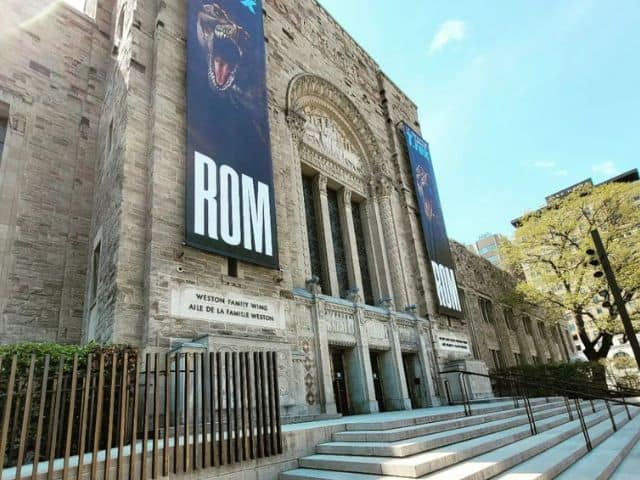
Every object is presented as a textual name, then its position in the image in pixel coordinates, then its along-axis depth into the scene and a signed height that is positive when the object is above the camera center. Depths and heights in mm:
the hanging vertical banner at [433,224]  17000 +6689
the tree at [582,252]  20625 +5813
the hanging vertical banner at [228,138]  9133 +6239
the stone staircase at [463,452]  4699 -909
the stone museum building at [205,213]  8539 +4963
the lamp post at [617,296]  9961 +1562
